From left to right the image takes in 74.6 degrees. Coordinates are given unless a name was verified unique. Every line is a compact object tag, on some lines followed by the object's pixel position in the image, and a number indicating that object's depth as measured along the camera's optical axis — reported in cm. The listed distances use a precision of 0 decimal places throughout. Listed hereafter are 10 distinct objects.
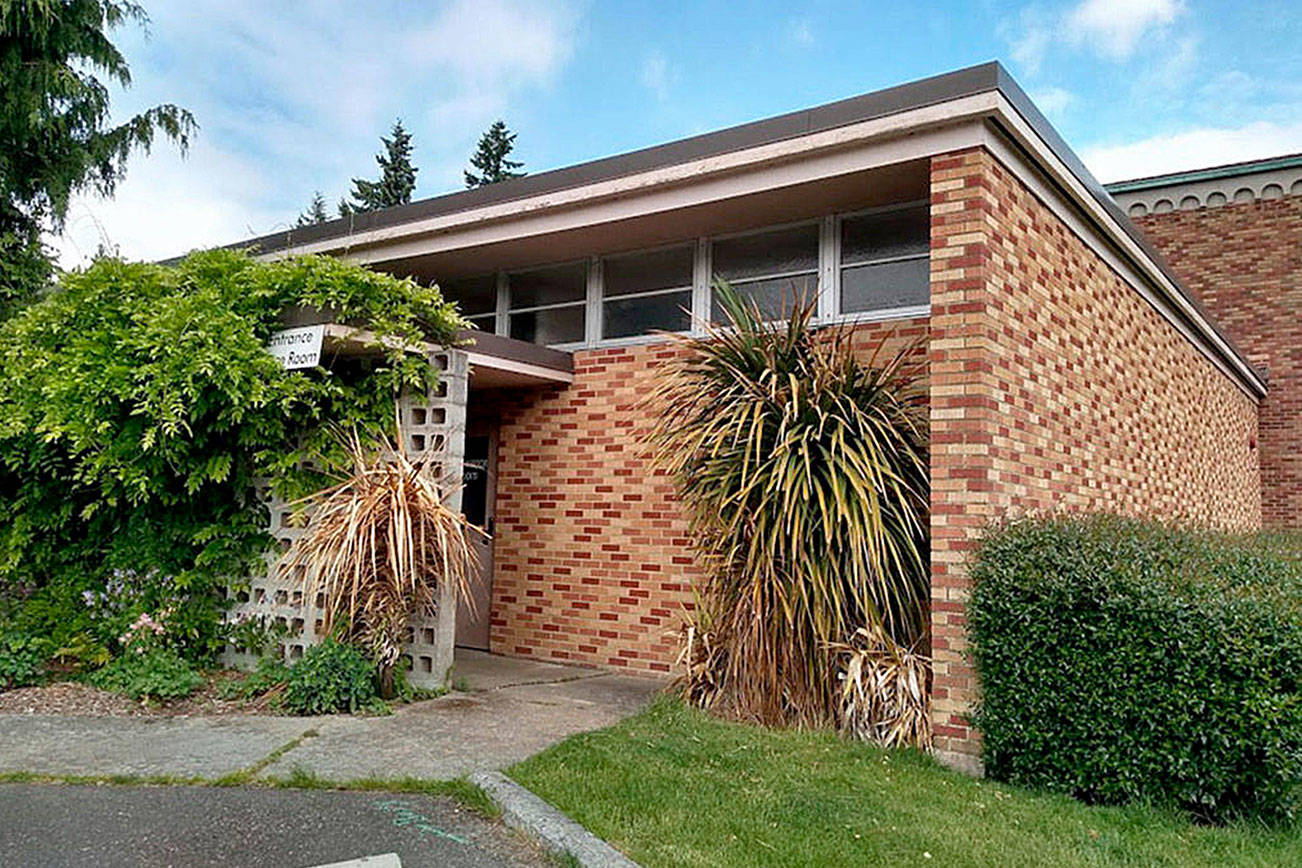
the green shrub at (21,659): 581
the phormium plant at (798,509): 498
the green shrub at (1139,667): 365
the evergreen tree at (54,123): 1007
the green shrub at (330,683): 532
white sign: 580
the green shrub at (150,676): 550
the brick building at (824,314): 483
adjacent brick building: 1255
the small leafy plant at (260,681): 565
